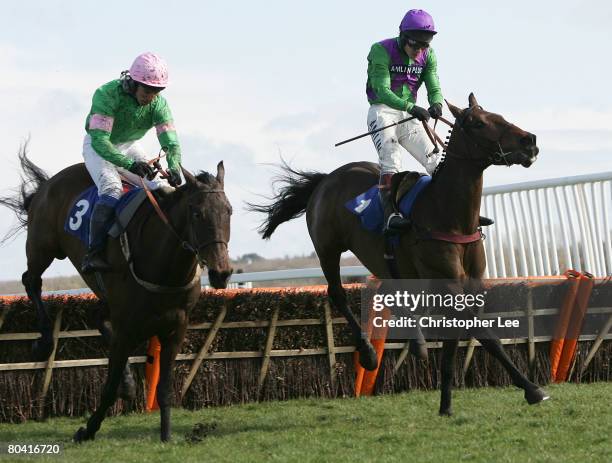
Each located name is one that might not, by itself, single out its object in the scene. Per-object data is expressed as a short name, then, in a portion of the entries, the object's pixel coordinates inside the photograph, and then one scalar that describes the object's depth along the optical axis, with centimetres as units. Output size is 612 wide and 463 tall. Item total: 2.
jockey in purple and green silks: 1573
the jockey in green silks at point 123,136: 1419
